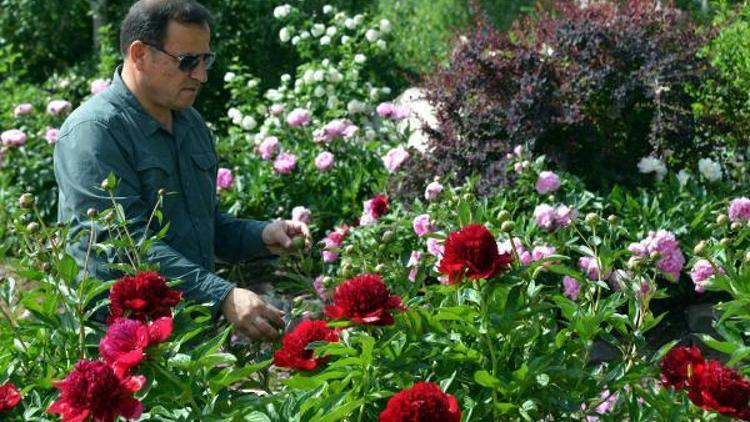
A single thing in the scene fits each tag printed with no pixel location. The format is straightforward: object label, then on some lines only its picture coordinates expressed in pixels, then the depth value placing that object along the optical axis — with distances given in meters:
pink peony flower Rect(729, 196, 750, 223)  4.10
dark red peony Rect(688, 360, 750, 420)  2.21
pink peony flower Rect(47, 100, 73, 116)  7.00
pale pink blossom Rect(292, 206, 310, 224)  5.17
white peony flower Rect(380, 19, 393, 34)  7.53
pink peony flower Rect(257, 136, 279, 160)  6.24
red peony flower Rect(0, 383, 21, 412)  2.28
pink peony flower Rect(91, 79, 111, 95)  7.00
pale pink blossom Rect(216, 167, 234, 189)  6.05
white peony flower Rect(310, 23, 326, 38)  7.57
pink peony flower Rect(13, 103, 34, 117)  7.08
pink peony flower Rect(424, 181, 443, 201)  4.59
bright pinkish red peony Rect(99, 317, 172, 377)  2.09
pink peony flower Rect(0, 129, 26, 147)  6.81
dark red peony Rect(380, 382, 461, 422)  1.95
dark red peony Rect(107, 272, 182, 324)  2.34
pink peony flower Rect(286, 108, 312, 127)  6.46
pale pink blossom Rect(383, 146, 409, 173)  5.50
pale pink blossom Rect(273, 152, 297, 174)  6.11
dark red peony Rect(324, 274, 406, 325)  2.30
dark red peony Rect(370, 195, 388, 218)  4.01
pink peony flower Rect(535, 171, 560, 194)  4.87
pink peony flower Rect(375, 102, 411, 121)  6.29
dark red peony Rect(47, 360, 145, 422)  2.01
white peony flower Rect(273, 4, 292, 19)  7.91
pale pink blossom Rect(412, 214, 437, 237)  4.44
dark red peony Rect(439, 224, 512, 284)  2.31
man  3.31
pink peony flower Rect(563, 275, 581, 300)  4.22
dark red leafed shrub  5.27
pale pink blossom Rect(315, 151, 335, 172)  6.01
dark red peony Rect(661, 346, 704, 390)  2.40
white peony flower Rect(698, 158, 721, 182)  5.14
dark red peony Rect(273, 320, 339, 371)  2.49
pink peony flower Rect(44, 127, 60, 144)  6.68
